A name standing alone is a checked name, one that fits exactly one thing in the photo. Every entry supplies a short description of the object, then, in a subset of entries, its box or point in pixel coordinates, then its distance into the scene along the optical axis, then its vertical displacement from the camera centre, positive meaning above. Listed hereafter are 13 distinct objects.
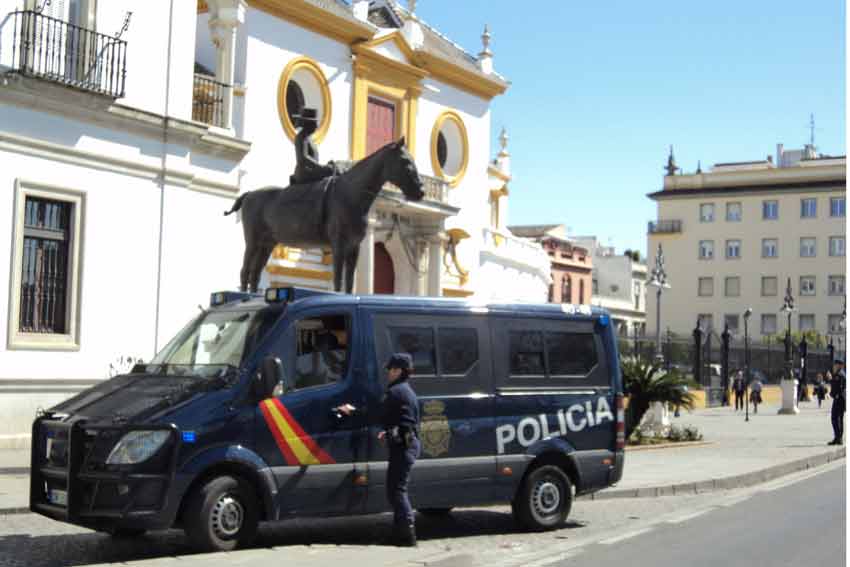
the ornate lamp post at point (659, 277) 44.17 +3.30
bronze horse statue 15.84 +2.02
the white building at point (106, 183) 18.06 +2.79
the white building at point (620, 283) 98.31 +6.93
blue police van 9.36 -0.60
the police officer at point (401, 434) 9.98 -0.69
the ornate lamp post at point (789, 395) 39.91 -1.02
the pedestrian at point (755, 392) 42.53 -1.02
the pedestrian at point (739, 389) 42.29 -0.92
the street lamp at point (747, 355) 46.69 +0.35
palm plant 20.89 -0.48
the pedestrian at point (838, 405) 24.08 -0.80
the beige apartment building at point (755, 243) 83.62 +9.12
